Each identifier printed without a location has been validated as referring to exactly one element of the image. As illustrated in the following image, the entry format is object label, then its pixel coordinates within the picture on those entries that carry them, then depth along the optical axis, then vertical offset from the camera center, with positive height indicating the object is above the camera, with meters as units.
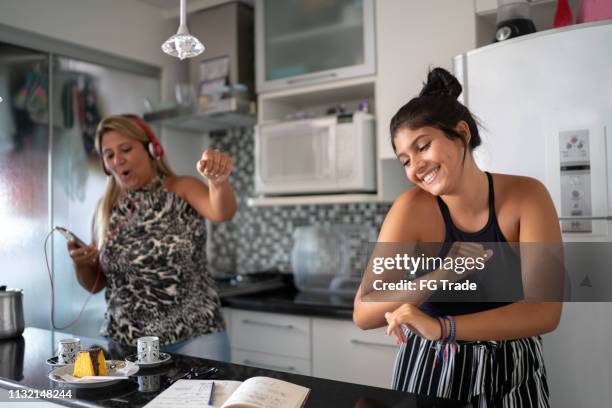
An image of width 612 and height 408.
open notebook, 1.04 -0.36
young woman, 1.20 -0.04
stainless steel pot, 1.81 -0.30
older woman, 1.81 -0.08
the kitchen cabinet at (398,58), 2.28 +0.69
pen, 1.12 -0.37
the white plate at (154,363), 1.39 -0.36
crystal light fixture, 1.28 +0.42
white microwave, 2.50 +0.31
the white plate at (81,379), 1.24 -0.36
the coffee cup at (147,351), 1.41 -0.33
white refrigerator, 1.70 +0.22
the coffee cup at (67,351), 1.44 -0.34
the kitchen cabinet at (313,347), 2.25 -0.56
